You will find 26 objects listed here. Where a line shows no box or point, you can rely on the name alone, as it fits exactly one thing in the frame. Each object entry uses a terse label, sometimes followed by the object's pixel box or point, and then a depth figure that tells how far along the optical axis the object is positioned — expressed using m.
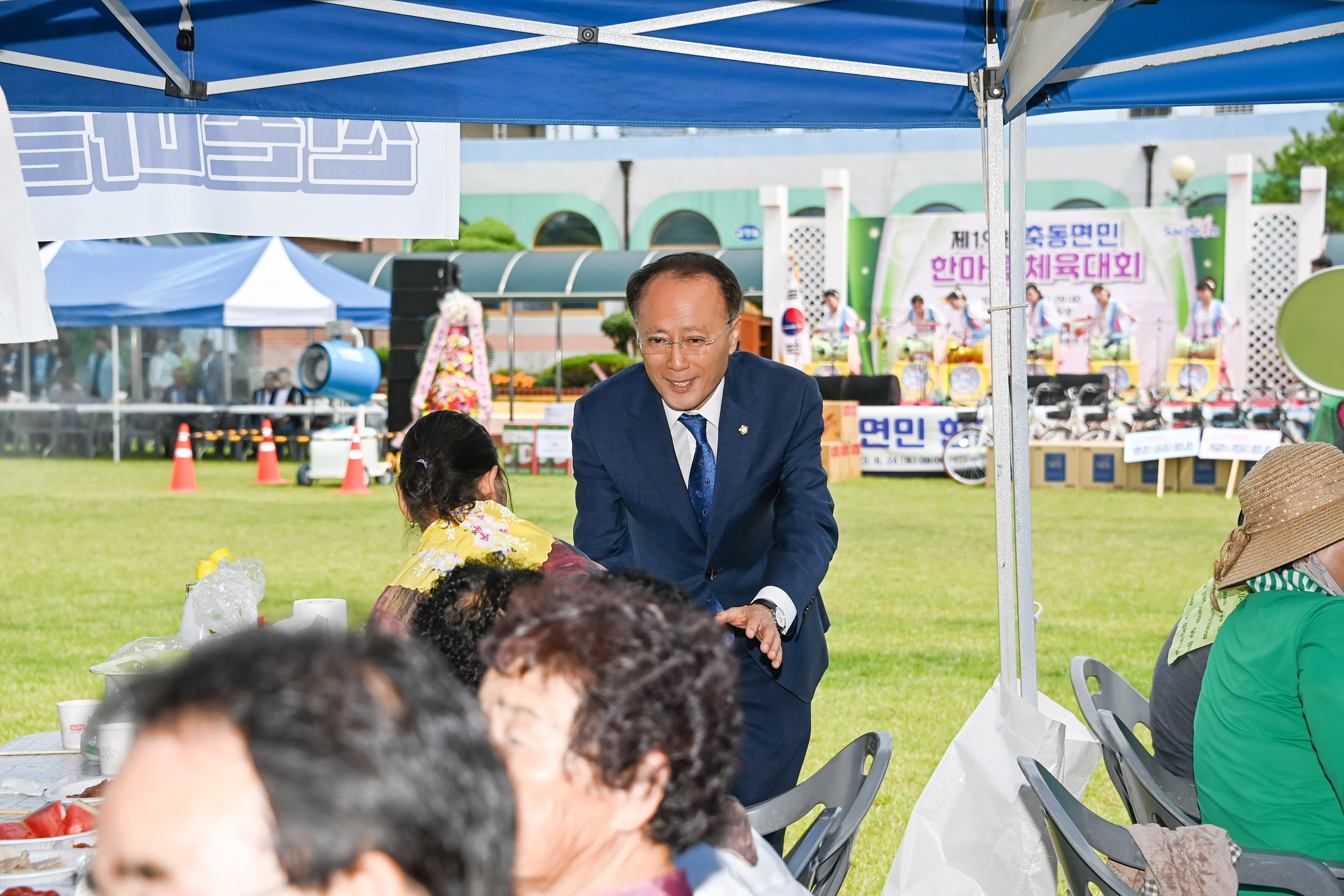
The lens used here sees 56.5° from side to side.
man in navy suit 2.72
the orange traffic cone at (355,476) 13.73
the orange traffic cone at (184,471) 13.60
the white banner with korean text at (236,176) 3.91
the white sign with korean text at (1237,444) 12.69
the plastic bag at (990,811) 2.88
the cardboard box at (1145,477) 13.45
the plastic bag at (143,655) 2.20
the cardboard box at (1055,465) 13.67
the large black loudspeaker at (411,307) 14.98
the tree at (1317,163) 22.45
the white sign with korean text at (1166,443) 13.16
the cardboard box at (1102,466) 13.53
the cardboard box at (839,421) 14.48
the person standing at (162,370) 20.12
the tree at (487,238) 28.17
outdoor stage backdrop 19.31
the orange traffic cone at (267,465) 14.54
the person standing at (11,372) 20.38
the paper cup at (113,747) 2.07
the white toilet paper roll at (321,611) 2.41
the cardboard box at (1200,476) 13.21
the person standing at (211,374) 20.08
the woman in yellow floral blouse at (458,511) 2.33
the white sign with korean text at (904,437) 14.74
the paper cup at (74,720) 2.36
